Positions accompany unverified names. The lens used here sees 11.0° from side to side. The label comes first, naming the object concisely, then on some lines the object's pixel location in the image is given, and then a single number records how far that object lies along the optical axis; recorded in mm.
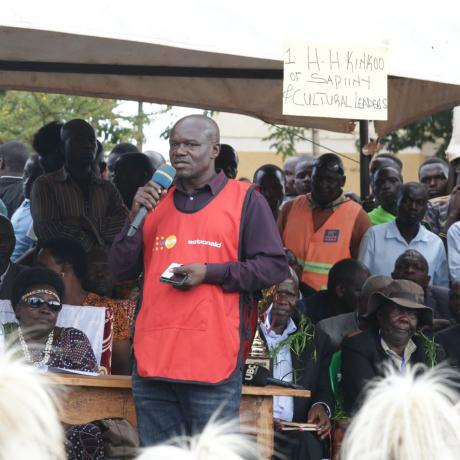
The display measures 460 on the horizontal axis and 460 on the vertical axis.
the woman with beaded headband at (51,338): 12828
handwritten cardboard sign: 11032
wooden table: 11032
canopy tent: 10598
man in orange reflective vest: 16990
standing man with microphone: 10074
